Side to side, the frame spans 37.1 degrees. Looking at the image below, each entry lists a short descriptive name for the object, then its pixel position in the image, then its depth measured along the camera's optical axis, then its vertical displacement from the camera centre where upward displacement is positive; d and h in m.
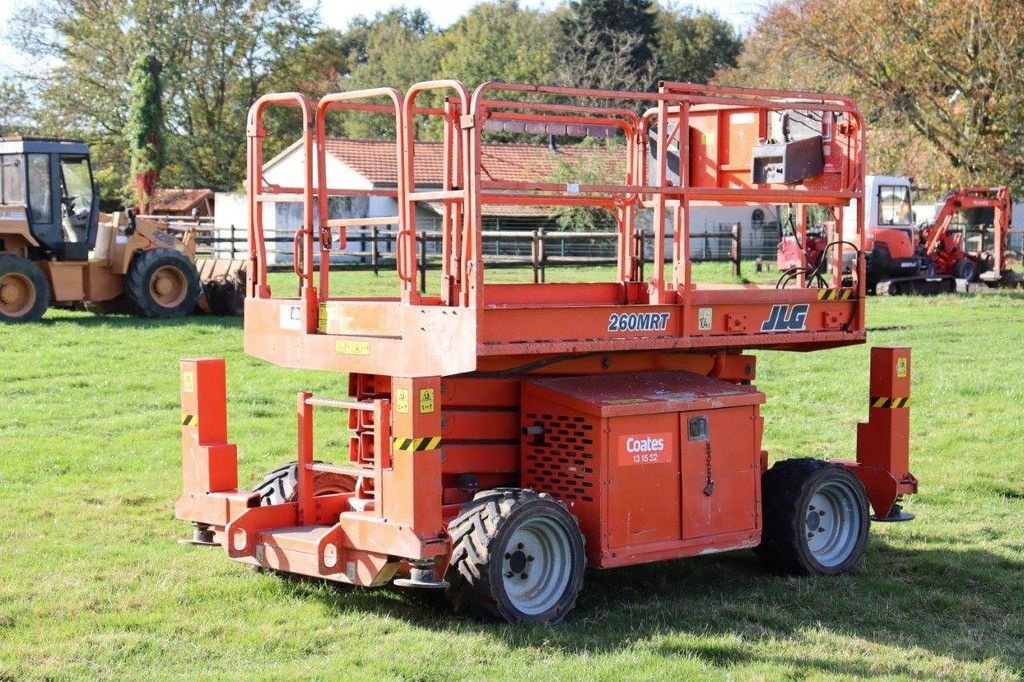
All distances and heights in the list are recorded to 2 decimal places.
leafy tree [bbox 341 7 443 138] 72.81 +9.10
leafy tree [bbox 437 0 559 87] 63.53 +7.97
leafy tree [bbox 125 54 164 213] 54.34 +3.19
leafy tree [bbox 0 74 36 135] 60.16 +4.65
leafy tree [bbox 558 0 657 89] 61.09 +7.26
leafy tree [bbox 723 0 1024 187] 34.47 +3.44
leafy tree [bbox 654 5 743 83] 68.31 +8.23
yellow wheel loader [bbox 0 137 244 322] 23.41 -0.25
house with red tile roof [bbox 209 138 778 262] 45.78 +1.50
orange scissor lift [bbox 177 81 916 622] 7.54 -0.94
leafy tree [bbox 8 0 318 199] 59.72 +6.25
